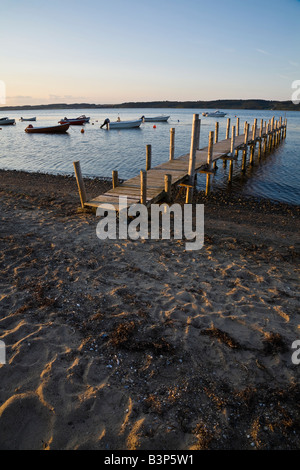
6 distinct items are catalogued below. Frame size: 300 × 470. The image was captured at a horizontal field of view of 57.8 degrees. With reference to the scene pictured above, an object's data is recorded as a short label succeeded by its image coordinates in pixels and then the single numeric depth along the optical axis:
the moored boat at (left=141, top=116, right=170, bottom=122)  68.56
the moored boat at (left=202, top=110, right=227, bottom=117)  84.50
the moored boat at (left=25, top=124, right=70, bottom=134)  43.75
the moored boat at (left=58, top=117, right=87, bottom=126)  56.36
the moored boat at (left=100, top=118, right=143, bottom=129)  49.31
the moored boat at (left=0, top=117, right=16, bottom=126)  63.64
